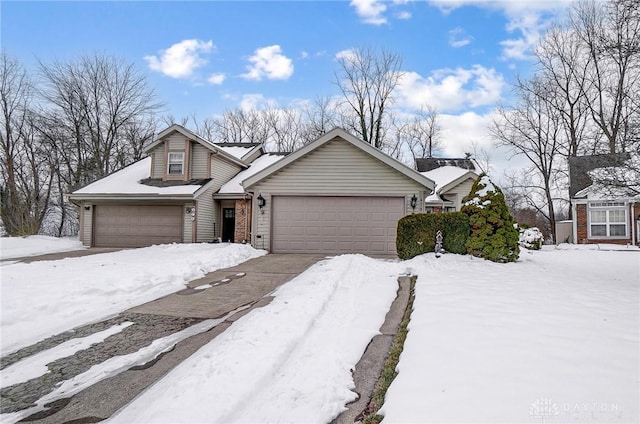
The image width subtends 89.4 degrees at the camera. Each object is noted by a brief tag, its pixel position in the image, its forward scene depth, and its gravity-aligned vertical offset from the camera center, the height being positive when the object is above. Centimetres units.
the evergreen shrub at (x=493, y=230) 859 -20
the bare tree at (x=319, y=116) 2744 +907
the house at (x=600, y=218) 1647 +31
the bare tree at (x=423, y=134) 2927 +814
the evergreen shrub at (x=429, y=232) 895 -28
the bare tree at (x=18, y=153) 2000 +432
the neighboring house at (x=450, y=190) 1831 +189
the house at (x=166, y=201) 1406 +85
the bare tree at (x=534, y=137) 2119 +585
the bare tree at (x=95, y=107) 2145 +782
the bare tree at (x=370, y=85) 2553 +1104
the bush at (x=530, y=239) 1445 -71
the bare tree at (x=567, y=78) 1967 +914
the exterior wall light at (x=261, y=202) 1164 +68
